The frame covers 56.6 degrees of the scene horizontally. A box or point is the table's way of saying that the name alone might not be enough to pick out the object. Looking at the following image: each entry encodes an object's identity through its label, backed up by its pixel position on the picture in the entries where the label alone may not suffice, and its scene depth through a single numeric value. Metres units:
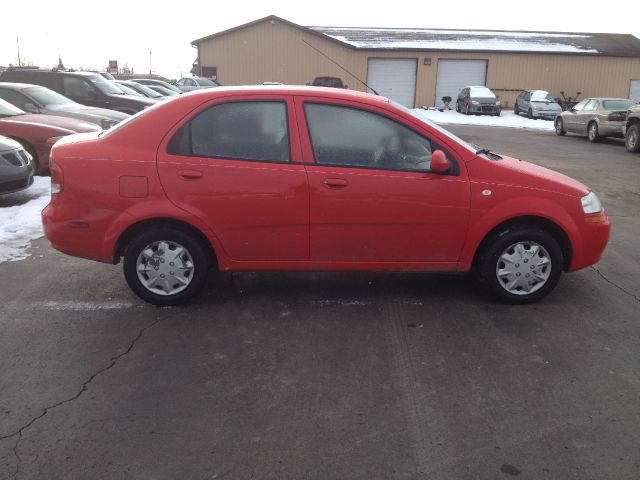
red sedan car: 4.32
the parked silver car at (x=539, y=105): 29.08
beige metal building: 35.56
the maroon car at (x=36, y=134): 9.30
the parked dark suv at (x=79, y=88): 14.63
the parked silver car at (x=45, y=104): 11.29
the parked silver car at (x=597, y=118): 18.23
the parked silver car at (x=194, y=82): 28.73
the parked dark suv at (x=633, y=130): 15.66
